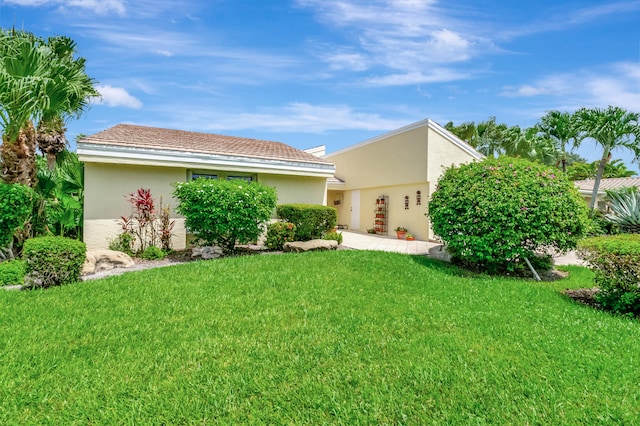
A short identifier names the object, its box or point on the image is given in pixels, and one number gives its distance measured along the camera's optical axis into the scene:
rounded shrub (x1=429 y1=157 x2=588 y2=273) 8.23
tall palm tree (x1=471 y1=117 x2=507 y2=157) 29.77
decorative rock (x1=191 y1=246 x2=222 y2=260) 10.79
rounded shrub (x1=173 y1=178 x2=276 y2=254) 10.59
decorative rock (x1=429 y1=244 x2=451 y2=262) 10.67
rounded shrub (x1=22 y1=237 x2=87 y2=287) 6.77
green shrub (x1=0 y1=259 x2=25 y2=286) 7.43
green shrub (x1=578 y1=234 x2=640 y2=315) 5.71
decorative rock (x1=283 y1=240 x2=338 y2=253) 11.73
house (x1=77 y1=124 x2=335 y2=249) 11.55
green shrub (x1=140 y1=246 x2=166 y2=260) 10.85
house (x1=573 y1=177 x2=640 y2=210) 24.67
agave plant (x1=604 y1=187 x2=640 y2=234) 11.76
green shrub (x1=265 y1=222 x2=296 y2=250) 12.33
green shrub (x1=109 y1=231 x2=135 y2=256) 11.34
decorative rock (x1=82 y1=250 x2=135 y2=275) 9.09
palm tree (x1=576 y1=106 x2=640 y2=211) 18.41
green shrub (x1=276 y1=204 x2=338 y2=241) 13.03
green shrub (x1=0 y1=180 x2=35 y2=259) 7.71
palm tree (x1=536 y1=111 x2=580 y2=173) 21.91
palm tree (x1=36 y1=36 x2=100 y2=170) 9.03
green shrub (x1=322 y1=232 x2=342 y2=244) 13.66
